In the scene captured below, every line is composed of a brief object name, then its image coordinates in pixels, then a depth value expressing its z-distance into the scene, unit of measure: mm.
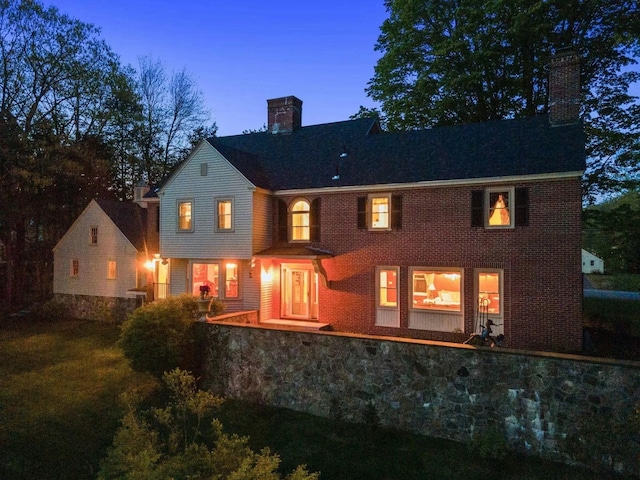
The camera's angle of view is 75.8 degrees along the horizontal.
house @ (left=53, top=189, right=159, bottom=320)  20859
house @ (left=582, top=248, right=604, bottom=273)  54125
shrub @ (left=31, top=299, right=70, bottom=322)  21656
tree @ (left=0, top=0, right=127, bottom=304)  22344
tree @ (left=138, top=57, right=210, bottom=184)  33844
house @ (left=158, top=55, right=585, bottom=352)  12727
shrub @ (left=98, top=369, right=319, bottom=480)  5363
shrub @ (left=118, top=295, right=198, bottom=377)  11211
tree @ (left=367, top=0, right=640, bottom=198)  18000
